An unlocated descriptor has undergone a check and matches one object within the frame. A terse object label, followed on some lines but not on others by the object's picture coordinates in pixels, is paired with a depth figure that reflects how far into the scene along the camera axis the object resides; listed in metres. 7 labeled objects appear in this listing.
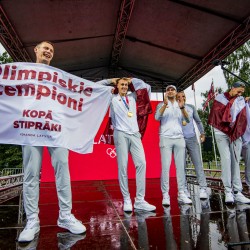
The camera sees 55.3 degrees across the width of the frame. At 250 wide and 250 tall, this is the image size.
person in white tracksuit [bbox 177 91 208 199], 3.47
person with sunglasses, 3.06
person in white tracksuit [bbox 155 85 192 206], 3.04
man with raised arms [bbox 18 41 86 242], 1.99
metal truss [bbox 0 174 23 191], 5.69
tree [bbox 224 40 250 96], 17.23
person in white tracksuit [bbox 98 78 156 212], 2.78
